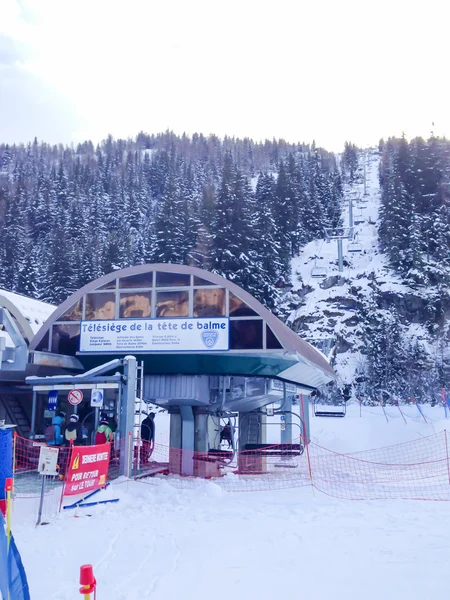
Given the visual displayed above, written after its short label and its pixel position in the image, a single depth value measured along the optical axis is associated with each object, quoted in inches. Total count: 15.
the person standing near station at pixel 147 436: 719.1
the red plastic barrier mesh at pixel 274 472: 551.2
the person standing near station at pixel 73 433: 569.6
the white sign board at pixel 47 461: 379.2
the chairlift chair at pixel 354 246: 2711.6
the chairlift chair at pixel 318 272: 2598.4
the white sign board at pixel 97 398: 594.9
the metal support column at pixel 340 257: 2538.4
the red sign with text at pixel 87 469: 416.5
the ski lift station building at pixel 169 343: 652.7
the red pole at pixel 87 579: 152.0
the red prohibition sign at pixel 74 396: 590.9
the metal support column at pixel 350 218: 2827.3
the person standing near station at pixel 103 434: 582.9
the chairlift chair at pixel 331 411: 1370.6
